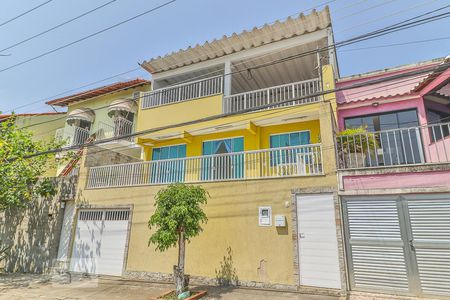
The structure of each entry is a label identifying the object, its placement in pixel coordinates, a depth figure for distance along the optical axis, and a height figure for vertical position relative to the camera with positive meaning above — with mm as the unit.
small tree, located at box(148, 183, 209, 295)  6879 +214
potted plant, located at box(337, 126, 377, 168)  7773 +2344
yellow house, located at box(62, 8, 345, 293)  7629 +1871
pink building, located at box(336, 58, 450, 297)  6203 +489
